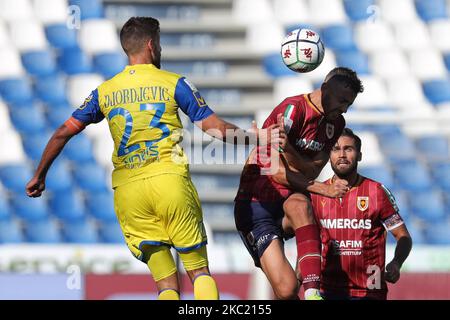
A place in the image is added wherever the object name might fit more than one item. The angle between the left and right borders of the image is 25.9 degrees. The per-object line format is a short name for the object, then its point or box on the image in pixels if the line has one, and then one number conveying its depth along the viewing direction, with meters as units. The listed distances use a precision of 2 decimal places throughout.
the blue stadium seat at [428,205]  13.26
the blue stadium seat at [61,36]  16.83
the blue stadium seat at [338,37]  17.17
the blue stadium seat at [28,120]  15.95
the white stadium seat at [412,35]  17.31
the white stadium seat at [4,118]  15.95
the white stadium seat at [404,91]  16.78
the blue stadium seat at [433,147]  13.87
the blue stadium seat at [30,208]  15.01
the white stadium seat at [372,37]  17.28
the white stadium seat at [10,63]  16.41
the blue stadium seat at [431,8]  17.25
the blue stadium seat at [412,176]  13.30
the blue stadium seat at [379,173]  13.77
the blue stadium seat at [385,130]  13.98
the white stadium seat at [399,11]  17.34
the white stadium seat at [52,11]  16.88
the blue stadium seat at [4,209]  14.83
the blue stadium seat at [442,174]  13.60
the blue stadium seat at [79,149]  15.75
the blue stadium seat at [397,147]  13.97
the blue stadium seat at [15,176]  15.41
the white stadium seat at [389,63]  17.06
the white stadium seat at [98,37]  16.70
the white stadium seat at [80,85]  16.19
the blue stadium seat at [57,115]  15.91
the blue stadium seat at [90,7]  16.88
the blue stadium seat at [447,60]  17.13
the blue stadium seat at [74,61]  16.55
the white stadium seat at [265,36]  17.06
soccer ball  6.82
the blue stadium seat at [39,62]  16.56
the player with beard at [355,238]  7.22
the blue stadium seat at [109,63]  16.50
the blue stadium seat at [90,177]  15.43
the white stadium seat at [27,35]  16.77
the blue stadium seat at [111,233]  14.69
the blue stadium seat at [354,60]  16.88
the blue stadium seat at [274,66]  16.84
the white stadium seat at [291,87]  16.42
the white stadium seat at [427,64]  16.92
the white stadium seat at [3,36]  16.92
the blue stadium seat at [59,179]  15.45
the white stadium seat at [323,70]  16.61
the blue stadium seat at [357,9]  17.22
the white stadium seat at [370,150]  13.57
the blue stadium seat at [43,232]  14.77
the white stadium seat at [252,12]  17.28
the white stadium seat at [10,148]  15.54
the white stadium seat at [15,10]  16.98
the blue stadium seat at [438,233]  13.38
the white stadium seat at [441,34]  17.20
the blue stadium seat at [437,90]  16.55
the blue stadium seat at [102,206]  14.93
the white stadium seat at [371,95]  16.59
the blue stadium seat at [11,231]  14.69
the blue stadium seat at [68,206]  15.07
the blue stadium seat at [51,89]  16.28
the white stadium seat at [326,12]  17.14
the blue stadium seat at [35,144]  15.63
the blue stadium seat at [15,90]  16.25
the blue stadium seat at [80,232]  14.70
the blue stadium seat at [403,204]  13.60
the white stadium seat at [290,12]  17.16
